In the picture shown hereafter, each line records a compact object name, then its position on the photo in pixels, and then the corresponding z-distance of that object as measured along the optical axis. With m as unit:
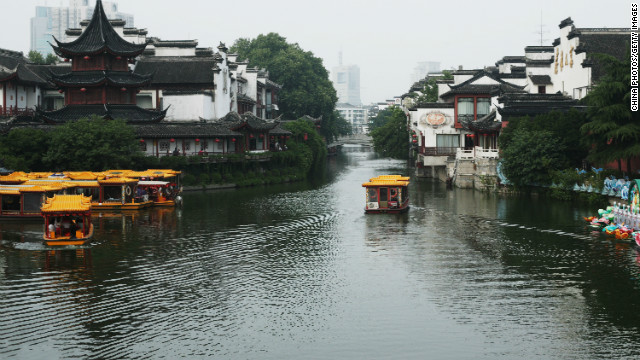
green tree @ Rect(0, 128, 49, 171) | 59.28
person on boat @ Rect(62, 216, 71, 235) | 35.84
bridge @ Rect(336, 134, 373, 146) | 171.38
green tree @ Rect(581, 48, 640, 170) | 44.16
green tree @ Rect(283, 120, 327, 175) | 81.69
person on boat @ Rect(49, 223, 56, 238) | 35.28
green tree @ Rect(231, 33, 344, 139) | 120.50
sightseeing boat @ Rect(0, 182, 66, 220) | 43.25
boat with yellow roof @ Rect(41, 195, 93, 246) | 34.84
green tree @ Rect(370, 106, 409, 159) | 97.25
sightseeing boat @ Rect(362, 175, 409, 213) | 46.66
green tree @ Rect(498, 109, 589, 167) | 53.88
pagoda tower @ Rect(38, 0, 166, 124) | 69.12
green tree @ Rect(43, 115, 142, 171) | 59.16
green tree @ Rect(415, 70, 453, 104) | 93.81
